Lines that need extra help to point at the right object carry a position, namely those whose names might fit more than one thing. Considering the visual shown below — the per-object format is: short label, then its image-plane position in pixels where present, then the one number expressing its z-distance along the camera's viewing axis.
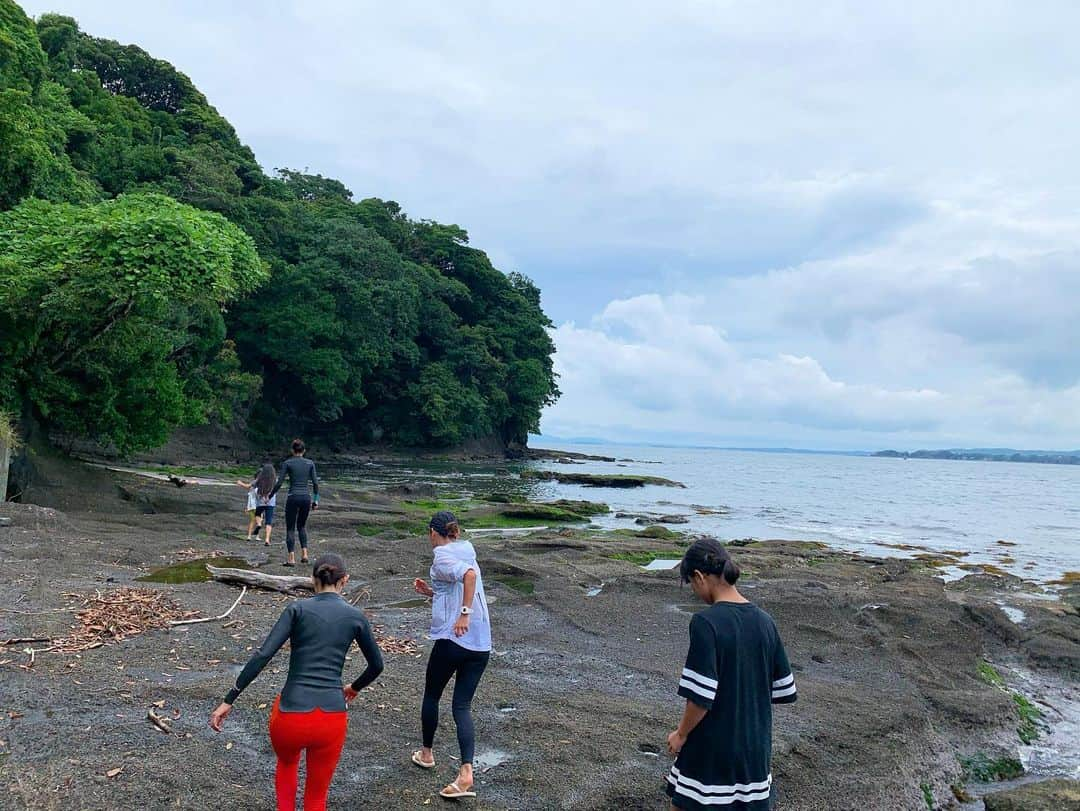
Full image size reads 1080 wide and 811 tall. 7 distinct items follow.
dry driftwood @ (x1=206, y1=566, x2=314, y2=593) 11.15
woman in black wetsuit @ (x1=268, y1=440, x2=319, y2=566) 13.02
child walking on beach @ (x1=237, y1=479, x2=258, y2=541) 16.03
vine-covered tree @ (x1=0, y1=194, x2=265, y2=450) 15.98
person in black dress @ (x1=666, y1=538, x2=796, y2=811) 3.79
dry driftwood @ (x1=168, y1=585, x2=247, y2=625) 8.69
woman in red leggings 4.29
